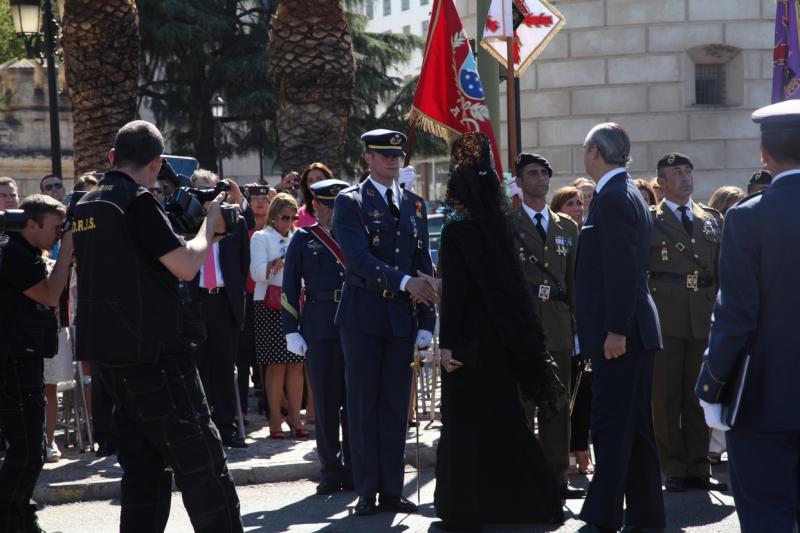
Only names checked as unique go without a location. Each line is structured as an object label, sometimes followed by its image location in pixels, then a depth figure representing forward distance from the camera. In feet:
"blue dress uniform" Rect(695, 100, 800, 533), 15.01
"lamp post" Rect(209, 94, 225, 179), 95.32
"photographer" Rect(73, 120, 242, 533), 18.06
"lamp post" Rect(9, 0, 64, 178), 56.65
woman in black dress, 22.72
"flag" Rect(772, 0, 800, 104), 40.04
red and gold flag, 31.68
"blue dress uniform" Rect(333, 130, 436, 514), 25.03
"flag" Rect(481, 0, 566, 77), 35.91
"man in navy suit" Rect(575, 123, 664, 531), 21.29
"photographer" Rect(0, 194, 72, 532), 21.17
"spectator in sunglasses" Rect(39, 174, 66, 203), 36.52
